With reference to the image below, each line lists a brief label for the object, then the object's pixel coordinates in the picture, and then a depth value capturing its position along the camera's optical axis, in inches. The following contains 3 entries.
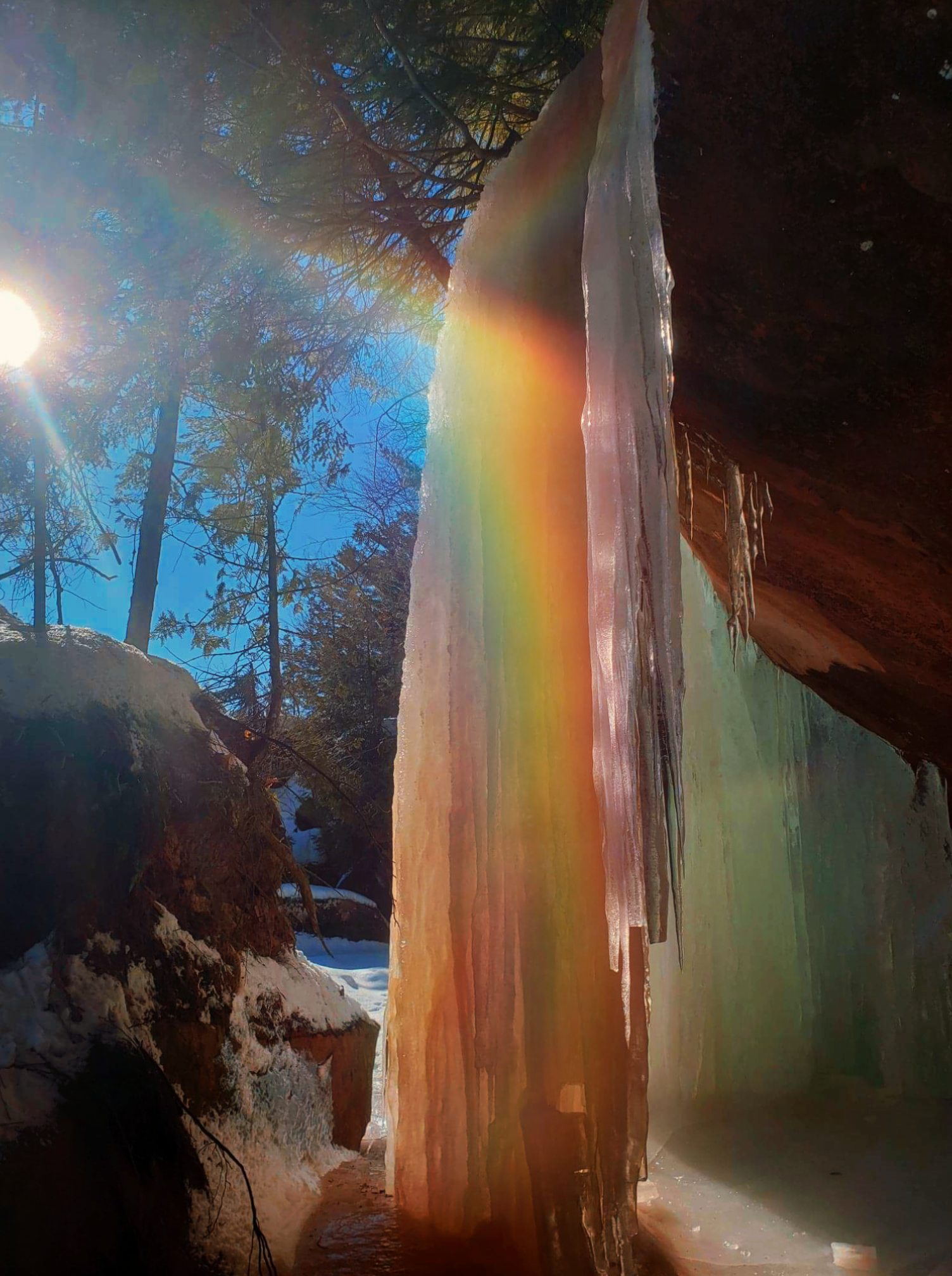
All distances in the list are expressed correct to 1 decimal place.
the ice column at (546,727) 88.5
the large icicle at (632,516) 85.8
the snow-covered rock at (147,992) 100.7
